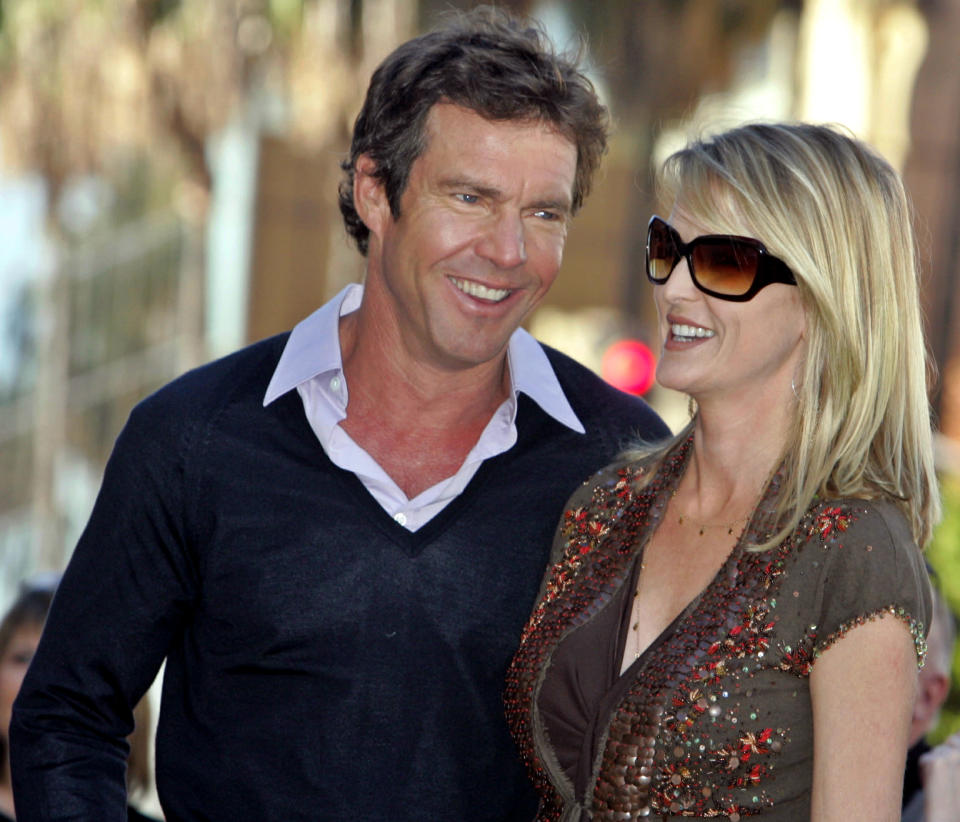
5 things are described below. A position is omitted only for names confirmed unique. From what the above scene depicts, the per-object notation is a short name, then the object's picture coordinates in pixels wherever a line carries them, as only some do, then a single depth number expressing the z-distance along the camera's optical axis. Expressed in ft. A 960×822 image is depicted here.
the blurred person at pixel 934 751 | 20.02
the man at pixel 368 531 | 18.51
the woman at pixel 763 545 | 15.58
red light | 64.28
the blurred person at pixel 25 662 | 28.94
